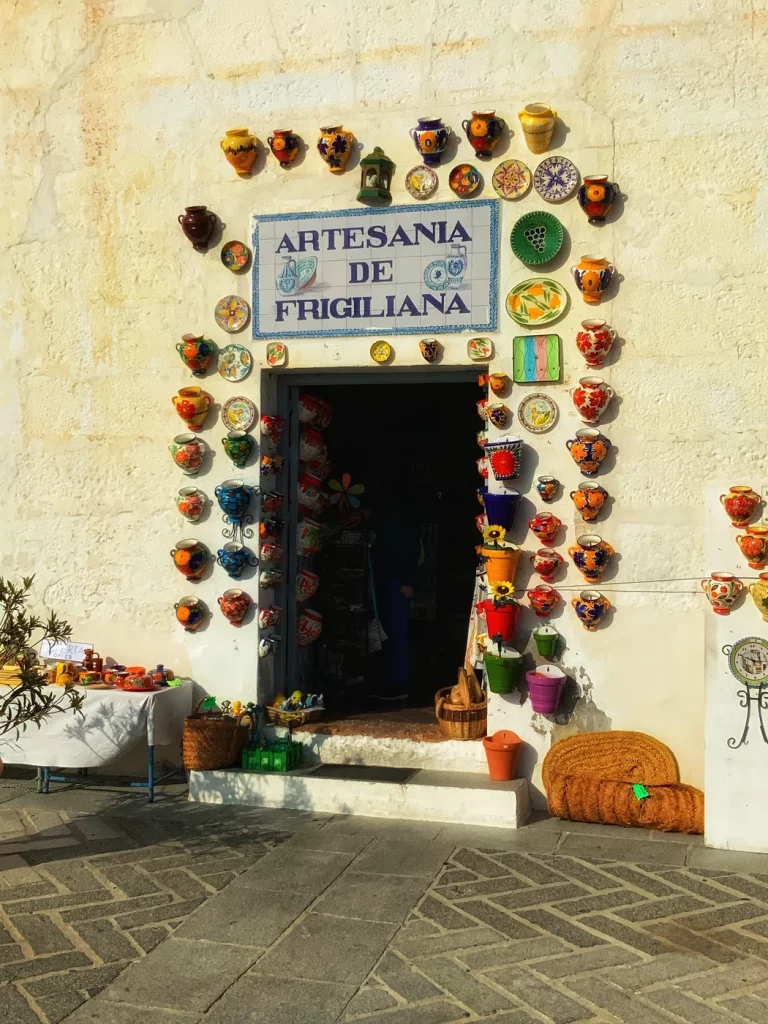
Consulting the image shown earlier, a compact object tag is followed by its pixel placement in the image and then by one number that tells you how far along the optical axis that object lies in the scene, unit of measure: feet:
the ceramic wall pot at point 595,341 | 19.95
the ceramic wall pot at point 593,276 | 19.90
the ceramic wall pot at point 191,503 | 22.47
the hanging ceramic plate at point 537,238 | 20.47
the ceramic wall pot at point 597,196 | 19.89
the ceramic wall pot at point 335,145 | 21.39
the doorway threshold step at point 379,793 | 19.60
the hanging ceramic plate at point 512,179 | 20.68
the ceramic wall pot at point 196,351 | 22.30
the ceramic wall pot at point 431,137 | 20.75
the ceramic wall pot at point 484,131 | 20.43
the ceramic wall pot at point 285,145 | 21.76
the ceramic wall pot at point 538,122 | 20.02
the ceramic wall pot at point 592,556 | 19.94
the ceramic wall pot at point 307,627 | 23.91
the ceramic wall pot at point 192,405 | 22.27
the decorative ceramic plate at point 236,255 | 22.41
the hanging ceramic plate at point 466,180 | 20.97
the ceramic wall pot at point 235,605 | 22.13
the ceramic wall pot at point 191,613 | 22.44
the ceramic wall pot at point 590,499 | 20.10
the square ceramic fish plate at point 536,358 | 20.53
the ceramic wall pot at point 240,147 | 22.02
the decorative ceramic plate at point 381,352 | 21.45
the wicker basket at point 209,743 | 21.04
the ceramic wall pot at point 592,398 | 19.93
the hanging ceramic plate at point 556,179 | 20.44
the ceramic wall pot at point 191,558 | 22.21
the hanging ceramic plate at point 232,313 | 22.45
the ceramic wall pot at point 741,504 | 18.58
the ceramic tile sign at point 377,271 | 21.08
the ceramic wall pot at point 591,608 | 20.08
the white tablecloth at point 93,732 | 21.01
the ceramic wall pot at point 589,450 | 20.03
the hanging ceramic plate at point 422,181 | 21.24
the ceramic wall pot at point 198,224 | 22.13
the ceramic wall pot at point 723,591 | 18.24
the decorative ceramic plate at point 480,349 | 20.84
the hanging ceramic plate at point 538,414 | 20.63
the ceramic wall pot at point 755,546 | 18.42
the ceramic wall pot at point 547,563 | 20.36
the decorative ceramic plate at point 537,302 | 20.52
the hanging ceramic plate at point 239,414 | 22.40
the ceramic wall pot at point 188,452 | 22.41
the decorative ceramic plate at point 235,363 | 22.43
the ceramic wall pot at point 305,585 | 23.75
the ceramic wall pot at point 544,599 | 20.45
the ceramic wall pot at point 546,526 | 20.39
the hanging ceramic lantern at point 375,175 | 21.18
